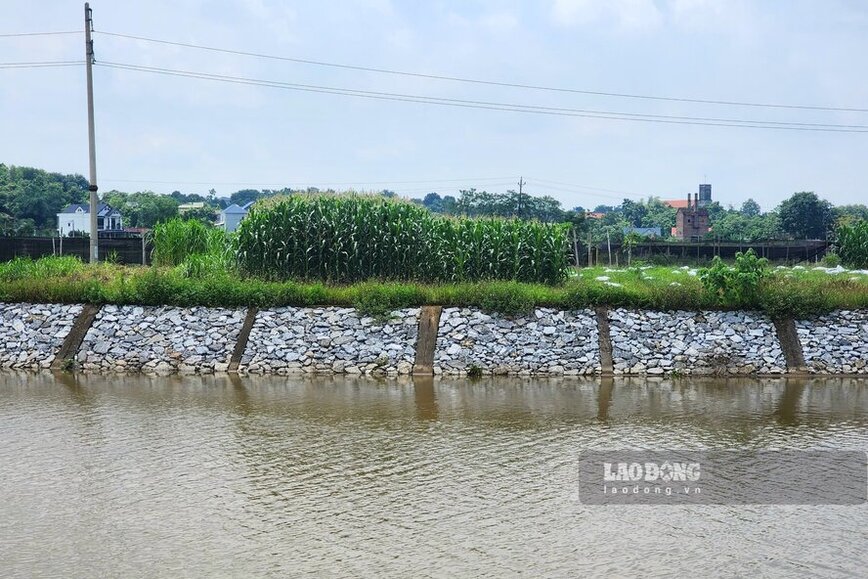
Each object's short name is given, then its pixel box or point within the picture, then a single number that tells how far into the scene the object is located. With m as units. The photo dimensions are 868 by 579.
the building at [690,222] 100.24
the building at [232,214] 98.38
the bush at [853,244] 37.06
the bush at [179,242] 30.27
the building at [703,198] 141.25
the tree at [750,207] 144.38
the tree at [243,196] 148.90
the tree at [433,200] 126.00
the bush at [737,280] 22.00
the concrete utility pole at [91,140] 29.05
